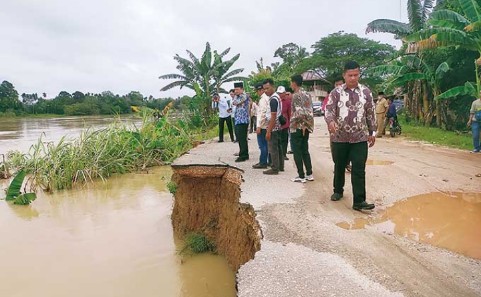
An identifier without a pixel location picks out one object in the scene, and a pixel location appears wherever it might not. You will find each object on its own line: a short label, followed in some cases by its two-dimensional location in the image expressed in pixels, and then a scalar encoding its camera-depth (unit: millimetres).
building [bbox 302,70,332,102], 39822
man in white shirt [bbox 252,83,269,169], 6227
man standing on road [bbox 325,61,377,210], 4309
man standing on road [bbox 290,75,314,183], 5486
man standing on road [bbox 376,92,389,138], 12664
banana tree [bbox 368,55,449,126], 14562
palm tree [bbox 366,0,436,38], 14898
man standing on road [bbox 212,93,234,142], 10609
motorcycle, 12930
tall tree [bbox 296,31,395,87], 34406
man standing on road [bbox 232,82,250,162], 7352
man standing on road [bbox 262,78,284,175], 5906
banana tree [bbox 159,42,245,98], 22625
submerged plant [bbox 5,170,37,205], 8039
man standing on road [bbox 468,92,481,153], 8930
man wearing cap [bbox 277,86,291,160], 6402
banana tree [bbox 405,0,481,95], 10344
